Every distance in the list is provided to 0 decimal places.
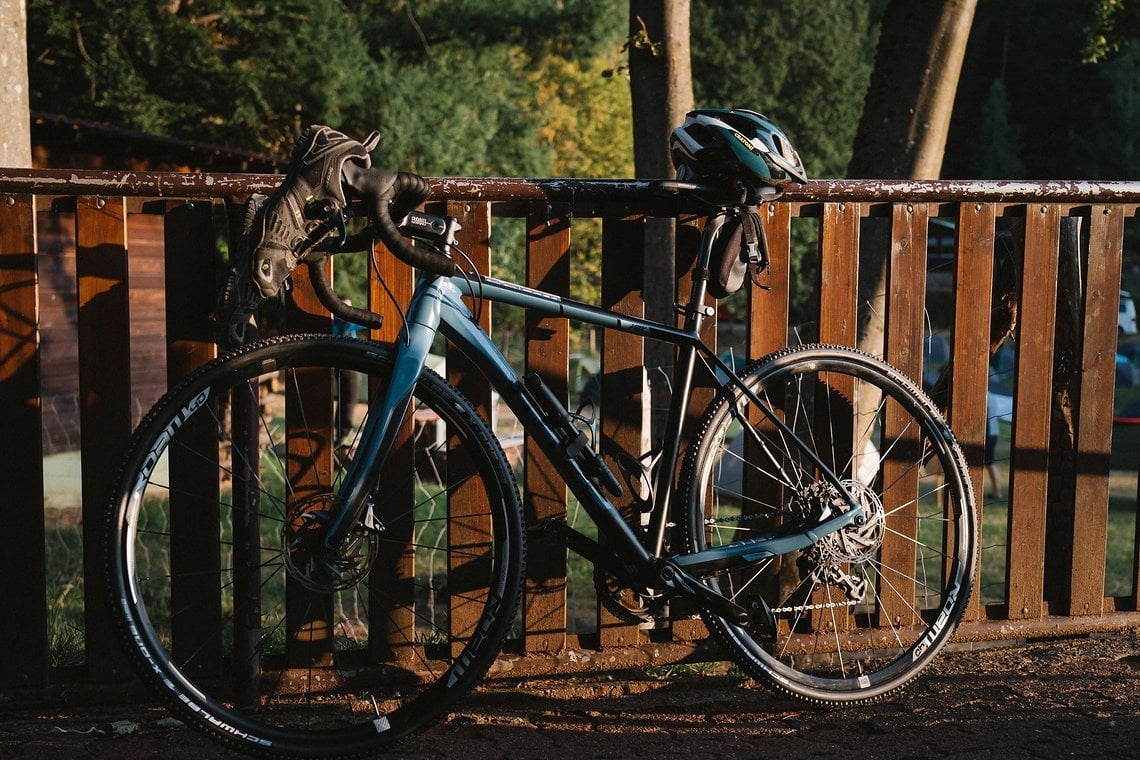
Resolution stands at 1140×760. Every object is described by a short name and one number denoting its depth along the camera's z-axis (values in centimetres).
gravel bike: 527
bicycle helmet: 596
